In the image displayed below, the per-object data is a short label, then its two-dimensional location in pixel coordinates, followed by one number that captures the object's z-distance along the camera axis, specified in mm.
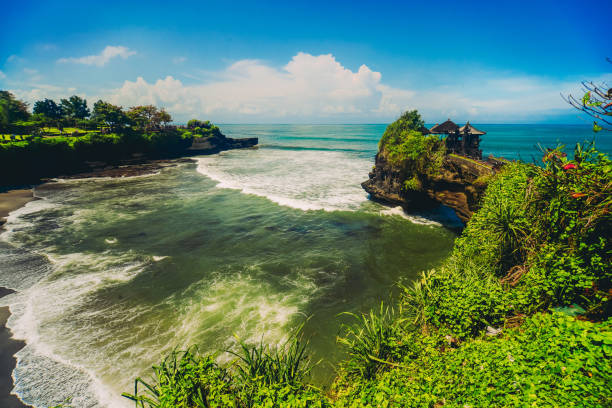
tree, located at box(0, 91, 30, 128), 47675
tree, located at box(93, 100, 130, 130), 52275
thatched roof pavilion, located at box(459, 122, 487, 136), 25734
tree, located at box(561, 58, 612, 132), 4172
